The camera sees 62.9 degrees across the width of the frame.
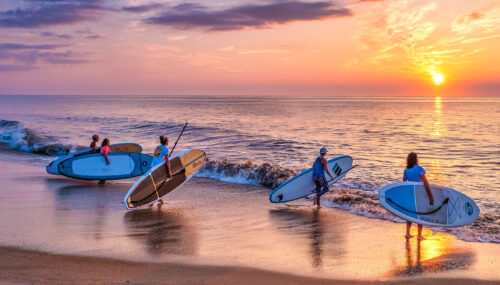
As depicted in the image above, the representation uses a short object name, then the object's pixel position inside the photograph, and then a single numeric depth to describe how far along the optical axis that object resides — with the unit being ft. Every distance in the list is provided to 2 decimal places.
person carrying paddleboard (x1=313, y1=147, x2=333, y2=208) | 35.63
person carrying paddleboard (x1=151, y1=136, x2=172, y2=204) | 35.06
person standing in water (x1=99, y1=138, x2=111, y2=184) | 43.73
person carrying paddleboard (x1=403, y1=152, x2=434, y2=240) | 26.77
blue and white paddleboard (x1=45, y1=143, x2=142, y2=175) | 45.62
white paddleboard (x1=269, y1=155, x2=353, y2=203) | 35.35
